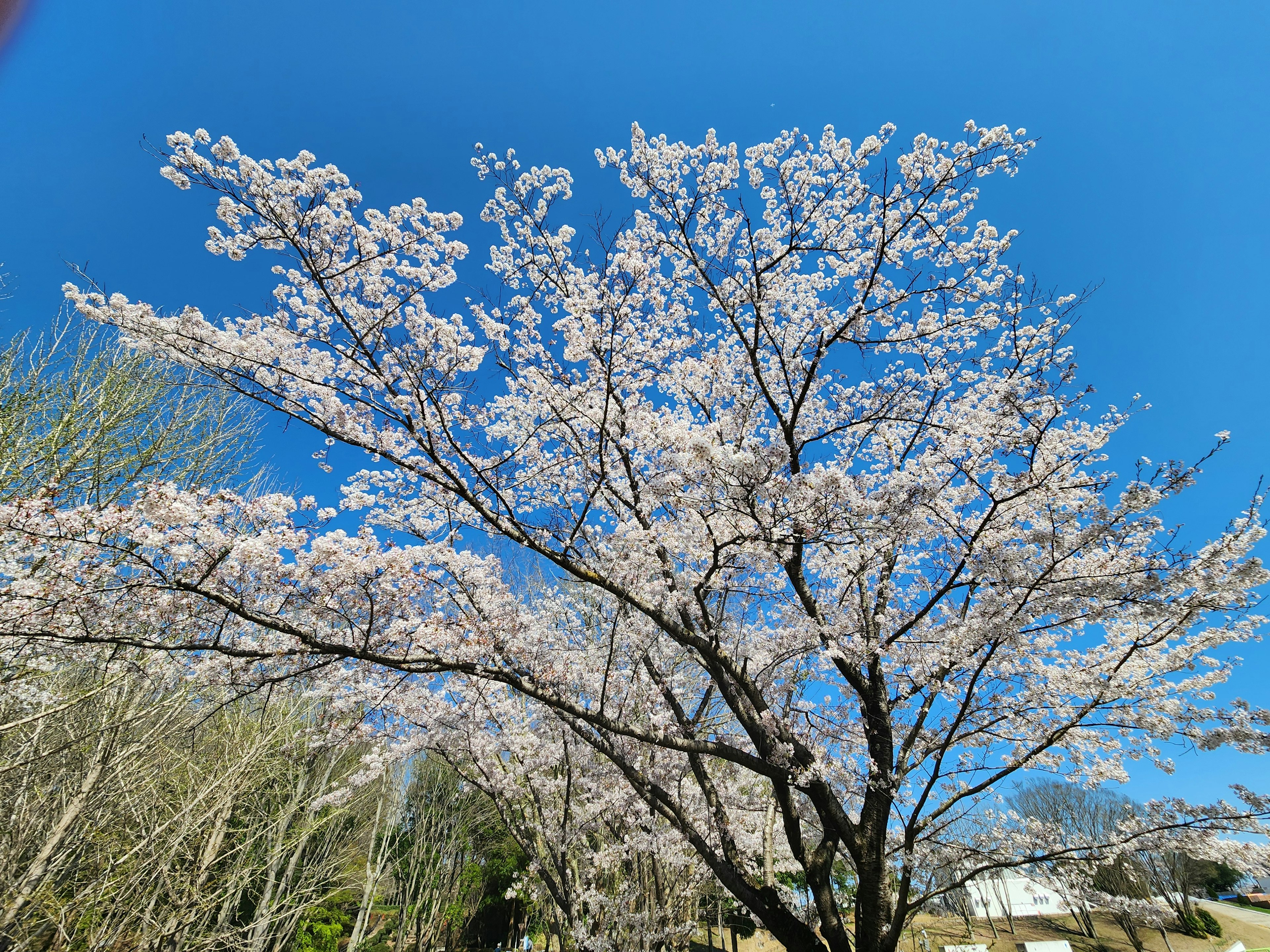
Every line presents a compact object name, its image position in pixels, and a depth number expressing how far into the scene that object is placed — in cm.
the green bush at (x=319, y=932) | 1306
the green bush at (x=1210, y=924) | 2214
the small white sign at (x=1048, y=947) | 1673
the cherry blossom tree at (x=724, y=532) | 408
